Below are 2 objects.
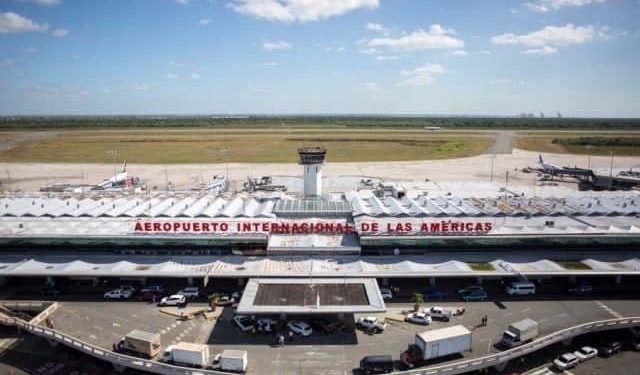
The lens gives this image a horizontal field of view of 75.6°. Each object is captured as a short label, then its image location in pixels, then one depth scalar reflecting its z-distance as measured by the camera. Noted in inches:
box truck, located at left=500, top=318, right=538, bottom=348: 1293.1
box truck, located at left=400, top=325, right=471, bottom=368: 1219.9
